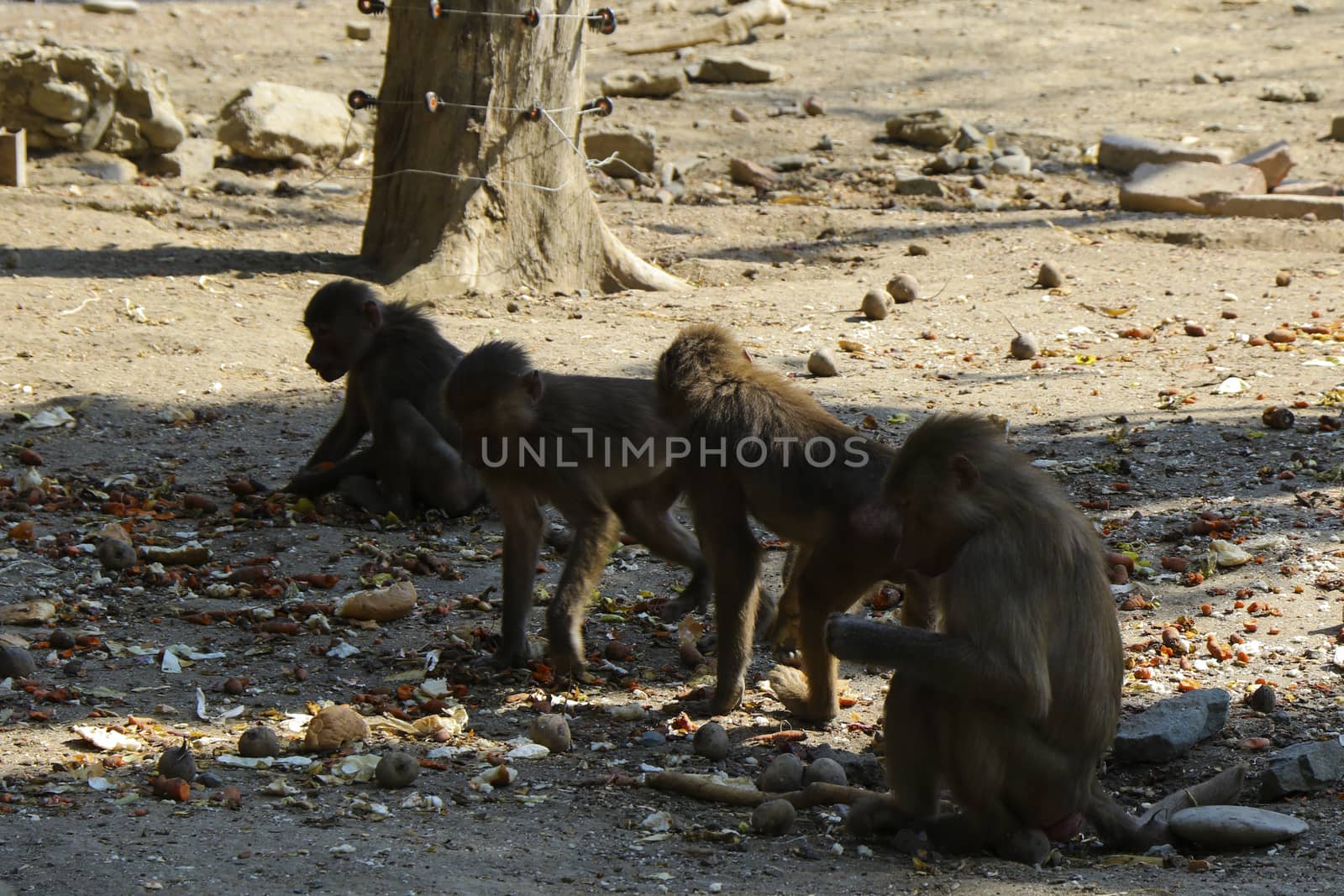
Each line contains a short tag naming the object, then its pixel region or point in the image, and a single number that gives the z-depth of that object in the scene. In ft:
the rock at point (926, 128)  54.39
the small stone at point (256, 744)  16.66
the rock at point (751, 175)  49.93
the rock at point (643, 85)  59.11
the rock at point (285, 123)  48.80
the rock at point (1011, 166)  51.72
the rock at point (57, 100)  45.52
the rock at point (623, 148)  49.65
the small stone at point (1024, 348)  33.12
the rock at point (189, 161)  47.32
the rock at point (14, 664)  18.34
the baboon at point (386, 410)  25.89
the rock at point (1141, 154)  49.78
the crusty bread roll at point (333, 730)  16.93
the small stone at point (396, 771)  15.96
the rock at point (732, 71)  61.46
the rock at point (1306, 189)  46.96
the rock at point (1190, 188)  45.85
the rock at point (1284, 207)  44.39
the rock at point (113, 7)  71.61
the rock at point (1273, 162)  47.75
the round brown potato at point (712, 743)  17.83
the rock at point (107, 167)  45.65
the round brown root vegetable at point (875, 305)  36.04
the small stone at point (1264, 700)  18.11
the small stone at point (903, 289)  37.70
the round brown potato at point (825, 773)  16.89
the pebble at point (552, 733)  17.66
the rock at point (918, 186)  49.47
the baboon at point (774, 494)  18.78
